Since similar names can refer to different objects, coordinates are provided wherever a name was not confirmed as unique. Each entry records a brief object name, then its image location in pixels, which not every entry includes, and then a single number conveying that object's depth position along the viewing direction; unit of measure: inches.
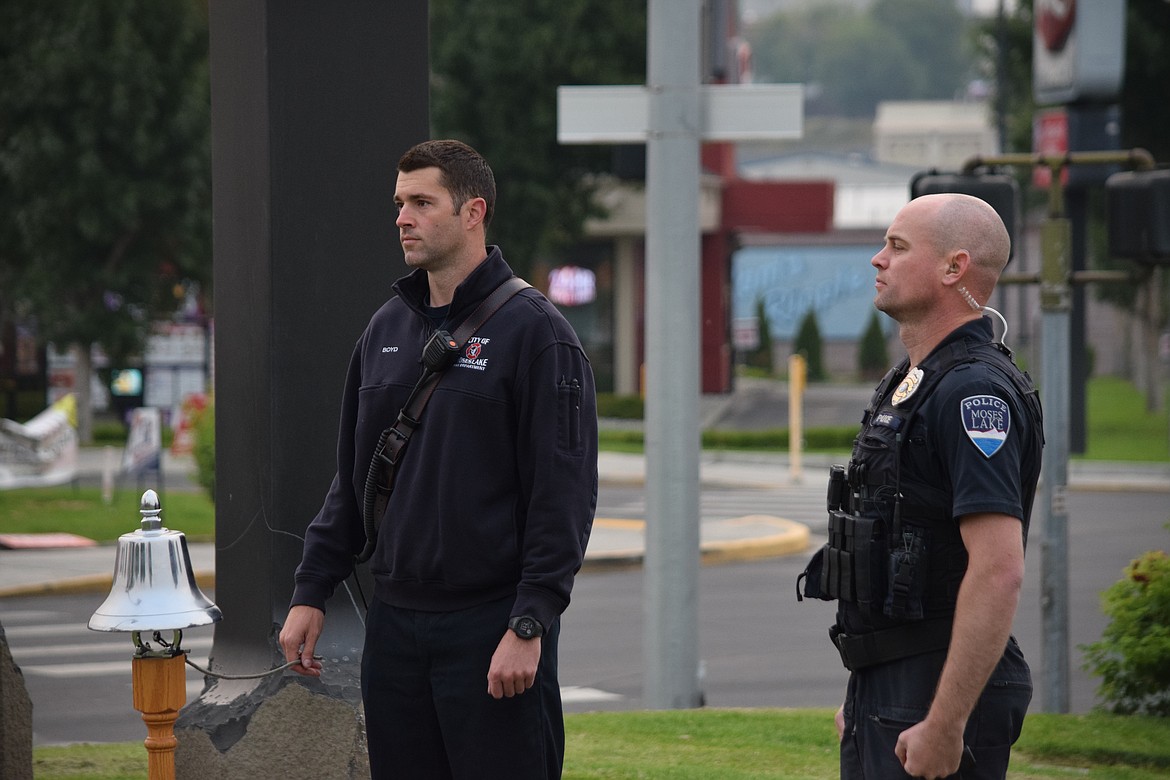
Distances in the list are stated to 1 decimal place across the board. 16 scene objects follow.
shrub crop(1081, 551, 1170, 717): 555.8
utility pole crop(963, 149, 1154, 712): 605.6
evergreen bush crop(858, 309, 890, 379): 4040.4
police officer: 239.5
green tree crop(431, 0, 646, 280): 2522.1
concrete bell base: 386.6
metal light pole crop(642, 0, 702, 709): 614.2
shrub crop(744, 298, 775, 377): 4020.7
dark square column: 393.4
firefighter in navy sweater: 277.6
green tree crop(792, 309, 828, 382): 3991.1
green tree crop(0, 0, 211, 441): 2186.3
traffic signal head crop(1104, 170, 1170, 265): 565.0
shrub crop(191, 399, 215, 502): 1240.2
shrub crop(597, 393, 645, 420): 2797.7
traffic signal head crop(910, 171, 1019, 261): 596.7
